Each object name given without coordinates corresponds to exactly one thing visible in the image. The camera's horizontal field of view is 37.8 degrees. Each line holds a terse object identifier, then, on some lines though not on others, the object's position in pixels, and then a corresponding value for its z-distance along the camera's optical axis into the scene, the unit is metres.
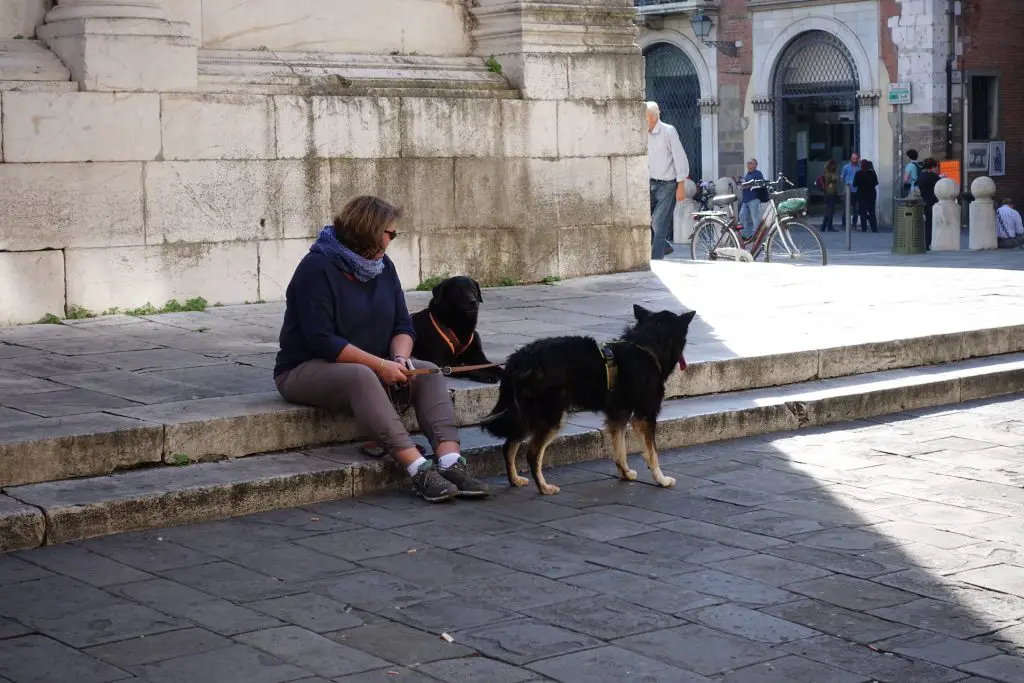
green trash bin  22.66
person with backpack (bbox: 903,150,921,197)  30.41
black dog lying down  7.17
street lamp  35.53
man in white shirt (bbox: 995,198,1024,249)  23.64
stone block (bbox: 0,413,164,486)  6.06
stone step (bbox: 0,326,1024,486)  6.13
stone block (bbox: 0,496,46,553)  5.54
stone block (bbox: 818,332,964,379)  9.05
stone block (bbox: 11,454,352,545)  5.77
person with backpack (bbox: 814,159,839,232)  32.91
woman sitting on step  6.54
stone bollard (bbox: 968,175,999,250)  23.58
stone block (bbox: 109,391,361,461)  6.54
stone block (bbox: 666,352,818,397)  8.34
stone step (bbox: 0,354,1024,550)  5.77
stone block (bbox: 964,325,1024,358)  9.89
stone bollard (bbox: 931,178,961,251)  23.12
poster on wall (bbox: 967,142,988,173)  32.50
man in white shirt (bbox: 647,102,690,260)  16.08
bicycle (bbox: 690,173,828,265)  18.03
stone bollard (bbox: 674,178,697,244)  26.95
